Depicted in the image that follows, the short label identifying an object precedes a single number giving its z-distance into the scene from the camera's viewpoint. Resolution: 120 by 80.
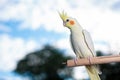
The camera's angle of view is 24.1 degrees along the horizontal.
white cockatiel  0.87
